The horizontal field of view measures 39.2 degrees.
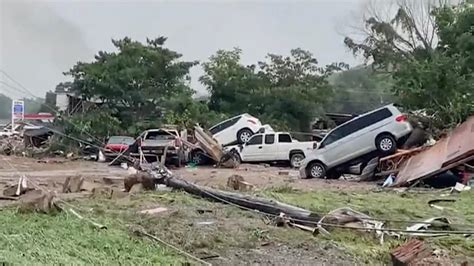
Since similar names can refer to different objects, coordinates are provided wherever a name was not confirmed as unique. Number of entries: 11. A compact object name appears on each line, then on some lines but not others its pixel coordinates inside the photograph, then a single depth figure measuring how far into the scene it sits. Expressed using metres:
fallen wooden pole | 9.24
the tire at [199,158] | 28.41
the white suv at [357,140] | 20.33
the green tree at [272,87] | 41.56
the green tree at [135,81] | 38.00
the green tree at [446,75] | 21.00
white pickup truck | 28.16
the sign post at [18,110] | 31.64
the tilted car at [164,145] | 27.59
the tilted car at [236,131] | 31.77
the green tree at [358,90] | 46.88
